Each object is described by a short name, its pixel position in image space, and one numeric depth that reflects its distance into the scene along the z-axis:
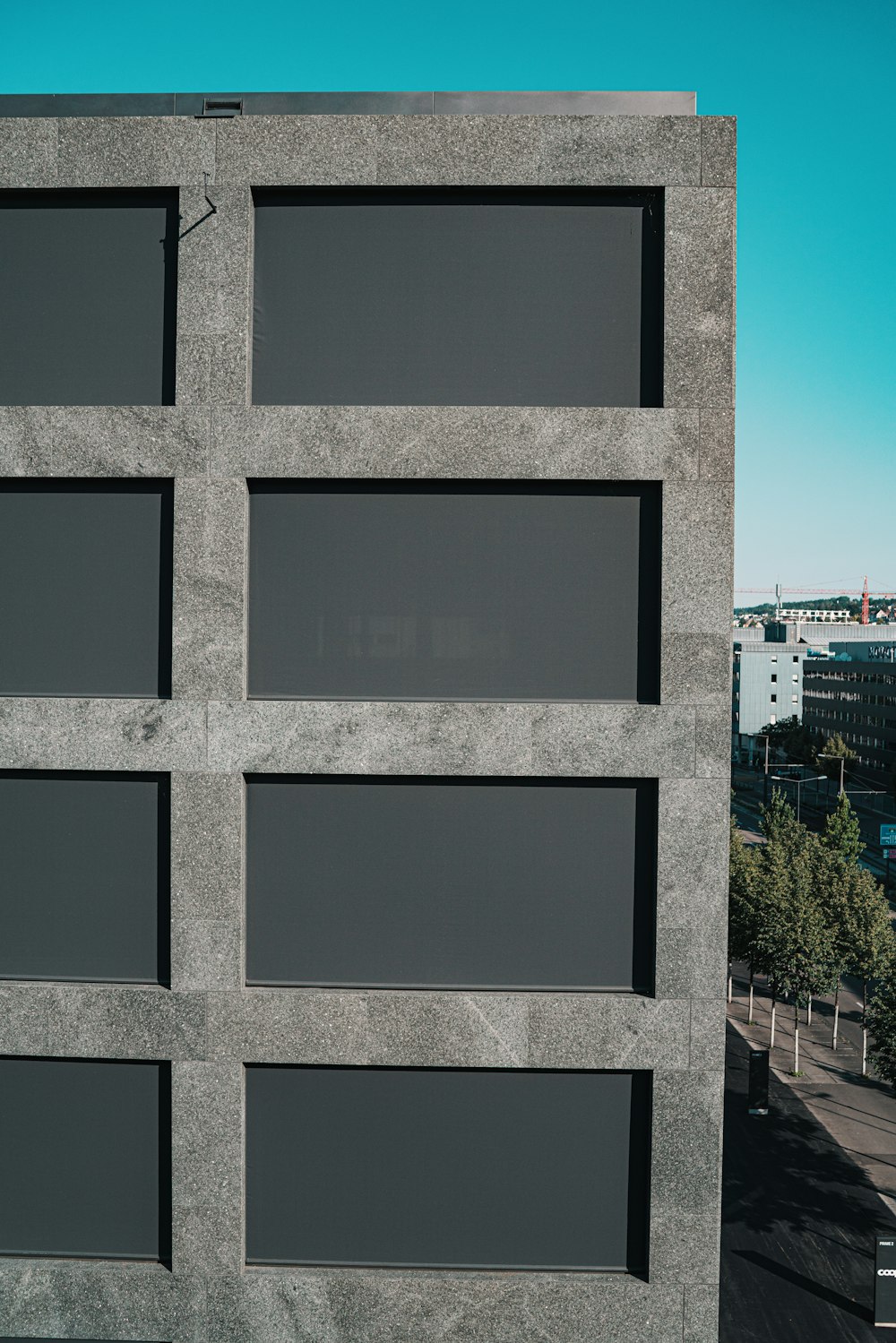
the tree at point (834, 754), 97.88
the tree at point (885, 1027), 28.64
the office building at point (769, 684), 158.12
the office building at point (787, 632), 187.96
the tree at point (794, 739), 115.94
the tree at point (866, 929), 35.69
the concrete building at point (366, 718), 9.95
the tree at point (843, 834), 52.51
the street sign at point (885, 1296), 19.91
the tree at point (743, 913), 36.91
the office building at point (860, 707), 109.00
